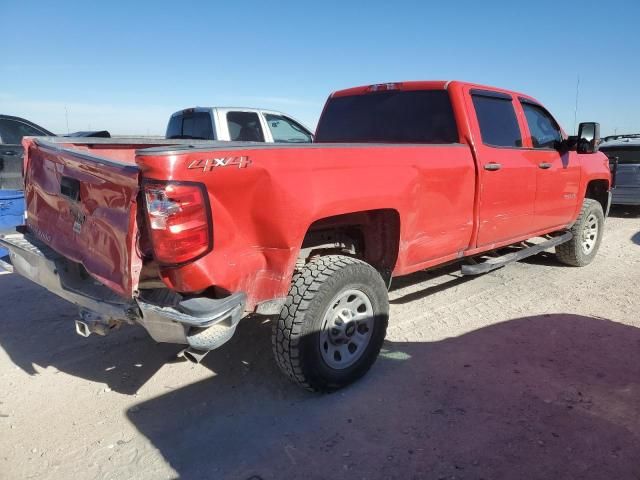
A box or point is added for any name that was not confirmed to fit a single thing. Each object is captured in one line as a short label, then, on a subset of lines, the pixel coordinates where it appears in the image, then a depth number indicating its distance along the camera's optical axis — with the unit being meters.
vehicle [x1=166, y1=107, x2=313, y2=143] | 8.37
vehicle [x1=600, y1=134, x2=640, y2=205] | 9.35
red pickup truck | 2.37
